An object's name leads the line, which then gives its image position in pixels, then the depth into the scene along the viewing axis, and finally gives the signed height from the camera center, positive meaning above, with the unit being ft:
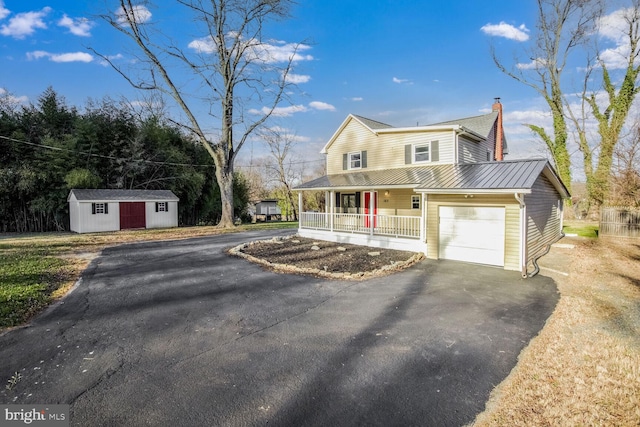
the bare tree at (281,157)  113.39 +18.01
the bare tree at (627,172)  52.39 +5.75
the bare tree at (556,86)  79.28 +31.35
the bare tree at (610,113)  68.13 +21.54
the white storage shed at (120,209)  61.52 -0.99
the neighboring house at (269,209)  138.82 -2.07
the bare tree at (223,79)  63.77 +27.35
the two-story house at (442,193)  30.76 +1.30
